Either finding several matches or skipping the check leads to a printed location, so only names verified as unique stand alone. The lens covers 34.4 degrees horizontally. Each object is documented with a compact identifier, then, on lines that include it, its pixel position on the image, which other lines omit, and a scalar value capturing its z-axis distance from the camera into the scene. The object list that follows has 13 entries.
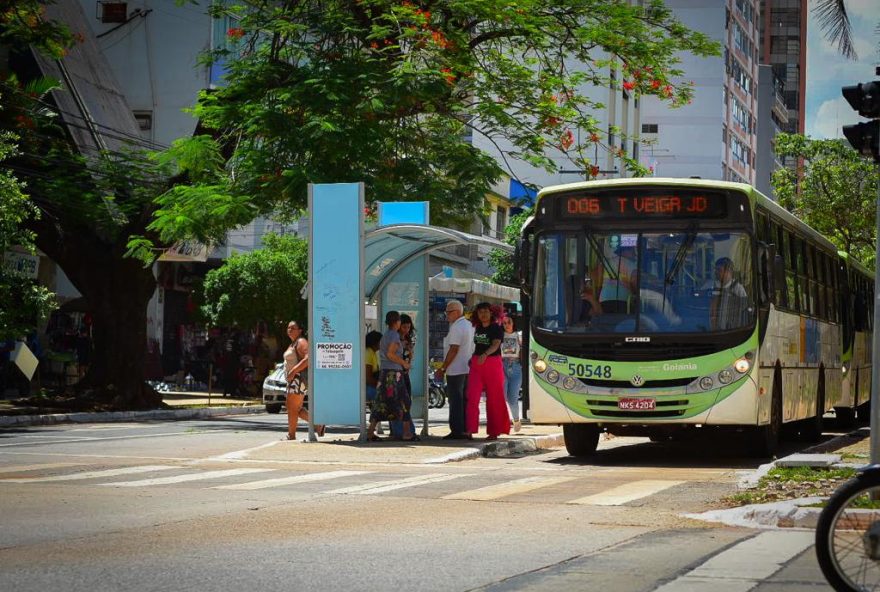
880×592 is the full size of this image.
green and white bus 16.77
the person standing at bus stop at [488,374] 20.25
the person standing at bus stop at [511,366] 23.94
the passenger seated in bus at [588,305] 17.14
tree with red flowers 24.02
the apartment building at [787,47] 142.50
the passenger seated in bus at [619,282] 17.03
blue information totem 19.12
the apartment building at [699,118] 95.12
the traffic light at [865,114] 10.77
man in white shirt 20.20
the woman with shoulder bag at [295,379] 20.56
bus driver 16.86
